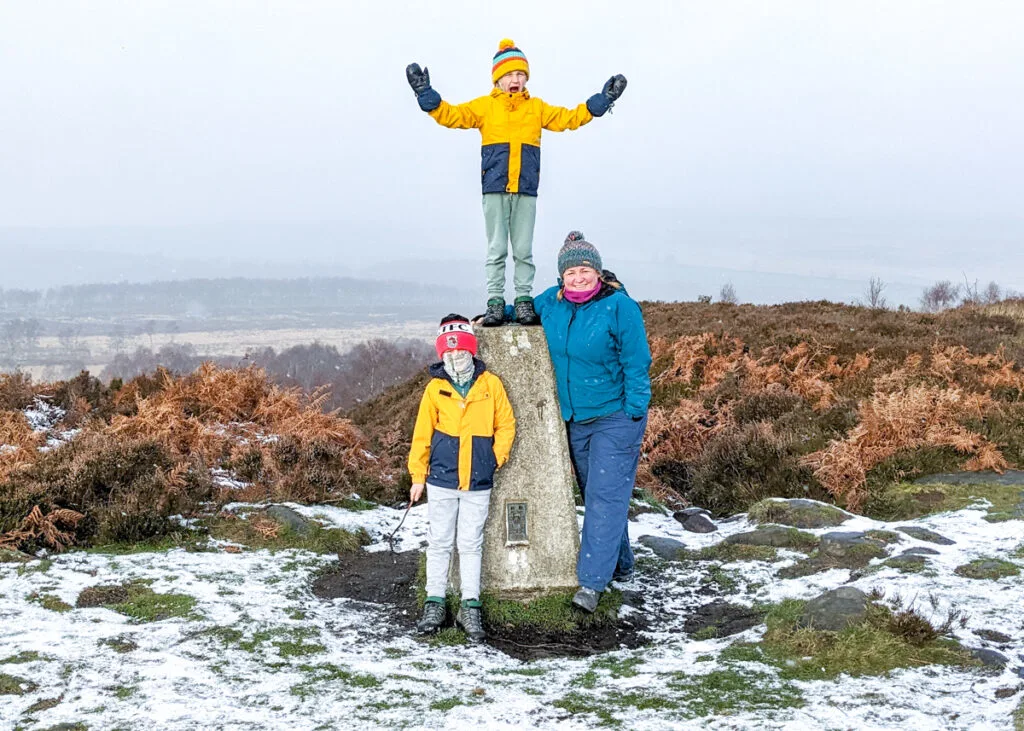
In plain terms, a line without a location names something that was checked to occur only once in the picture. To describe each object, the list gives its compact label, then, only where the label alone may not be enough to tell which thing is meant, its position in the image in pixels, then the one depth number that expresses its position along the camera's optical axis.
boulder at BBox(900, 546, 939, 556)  5.93
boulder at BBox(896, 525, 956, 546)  6.26
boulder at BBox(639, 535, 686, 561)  6.91
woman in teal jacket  5.45
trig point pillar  5.64
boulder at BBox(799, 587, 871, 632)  4.54
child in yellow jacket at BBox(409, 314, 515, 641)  5.21
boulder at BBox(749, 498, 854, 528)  7.05
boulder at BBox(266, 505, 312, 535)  7.14
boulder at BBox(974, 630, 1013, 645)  4.36
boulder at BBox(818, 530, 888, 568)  5.99
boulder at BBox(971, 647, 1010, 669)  4.03
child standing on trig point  5.93
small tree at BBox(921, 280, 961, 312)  50.00
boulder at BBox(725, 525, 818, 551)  6.62
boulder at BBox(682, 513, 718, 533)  7.67
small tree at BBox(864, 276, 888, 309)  46.34
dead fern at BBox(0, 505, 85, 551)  6.08
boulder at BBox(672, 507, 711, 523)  8.11
